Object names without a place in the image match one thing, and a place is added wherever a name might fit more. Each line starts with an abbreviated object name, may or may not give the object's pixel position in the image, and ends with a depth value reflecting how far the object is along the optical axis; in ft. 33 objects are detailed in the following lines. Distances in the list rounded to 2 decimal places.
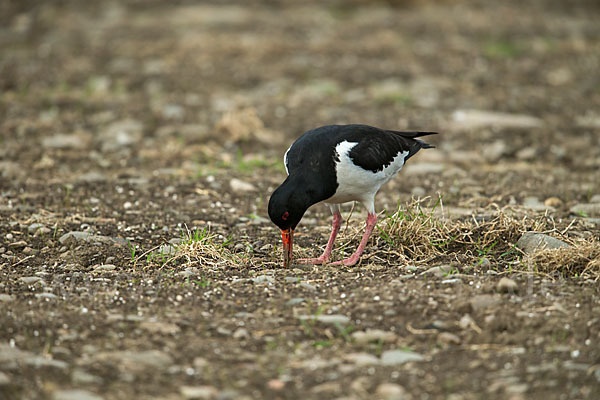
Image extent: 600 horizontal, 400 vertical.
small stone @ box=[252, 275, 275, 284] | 35.22
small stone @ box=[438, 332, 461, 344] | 29.22
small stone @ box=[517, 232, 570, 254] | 37.06
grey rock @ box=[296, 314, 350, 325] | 30.62
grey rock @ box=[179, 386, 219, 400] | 25.26
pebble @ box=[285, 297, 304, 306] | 32.48
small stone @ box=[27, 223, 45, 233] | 43.32
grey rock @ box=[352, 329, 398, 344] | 29.53
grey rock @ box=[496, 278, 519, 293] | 32.45
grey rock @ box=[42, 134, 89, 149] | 61.87
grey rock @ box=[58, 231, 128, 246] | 41.42
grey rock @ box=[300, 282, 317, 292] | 34.19
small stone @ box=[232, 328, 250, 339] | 29.76
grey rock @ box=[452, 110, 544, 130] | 66.95
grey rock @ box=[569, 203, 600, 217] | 46.78
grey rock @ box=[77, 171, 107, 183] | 54.03
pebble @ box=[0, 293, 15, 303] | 32.10
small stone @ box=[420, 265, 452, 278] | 34.94
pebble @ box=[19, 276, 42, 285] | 34.99
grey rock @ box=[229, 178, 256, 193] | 52.70
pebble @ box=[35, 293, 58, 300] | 32.53
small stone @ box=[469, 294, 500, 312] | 31.05
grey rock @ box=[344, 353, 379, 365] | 27.78
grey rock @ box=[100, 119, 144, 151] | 62.54
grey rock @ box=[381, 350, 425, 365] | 27.81
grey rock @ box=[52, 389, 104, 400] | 24.29
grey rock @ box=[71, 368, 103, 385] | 25.39
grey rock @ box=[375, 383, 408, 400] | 25.34
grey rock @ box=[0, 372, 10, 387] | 24.73
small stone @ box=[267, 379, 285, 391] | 26.04
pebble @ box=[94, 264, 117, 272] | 37.30
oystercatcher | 36.24
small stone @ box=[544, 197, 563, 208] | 49.26
